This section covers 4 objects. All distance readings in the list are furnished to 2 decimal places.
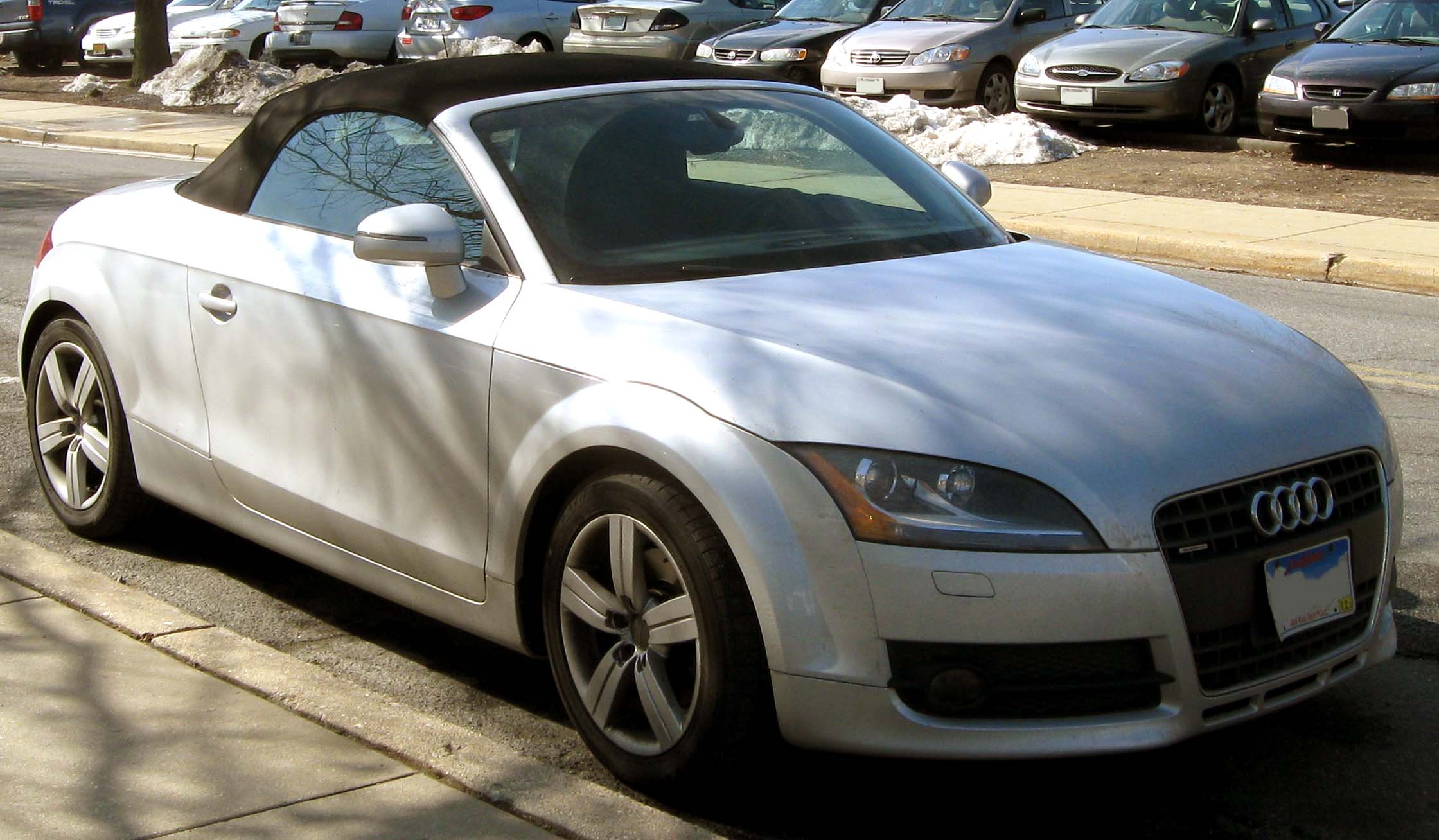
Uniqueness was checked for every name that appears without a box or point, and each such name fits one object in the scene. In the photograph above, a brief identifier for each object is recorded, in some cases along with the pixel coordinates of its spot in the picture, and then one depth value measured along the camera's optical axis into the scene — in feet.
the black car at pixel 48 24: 103.60
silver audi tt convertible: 10.53
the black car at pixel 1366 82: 47.44
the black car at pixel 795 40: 65.16
